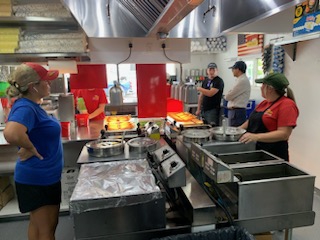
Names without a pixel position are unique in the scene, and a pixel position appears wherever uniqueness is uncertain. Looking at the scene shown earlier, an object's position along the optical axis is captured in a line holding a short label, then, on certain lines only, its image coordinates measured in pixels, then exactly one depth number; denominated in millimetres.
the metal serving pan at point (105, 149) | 1774
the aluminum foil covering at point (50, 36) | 2412
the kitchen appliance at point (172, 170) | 1225
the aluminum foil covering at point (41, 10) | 2328
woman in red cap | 1509
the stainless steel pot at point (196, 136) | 1830
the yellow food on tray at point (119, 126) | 2544
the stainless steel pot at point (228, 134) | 1862
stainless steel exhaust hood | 1884
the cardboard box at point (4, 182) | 2828
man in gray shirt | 3867
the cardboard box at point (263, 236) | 1421
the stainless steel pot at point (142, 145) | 1866
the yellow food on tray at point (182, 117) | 2674
